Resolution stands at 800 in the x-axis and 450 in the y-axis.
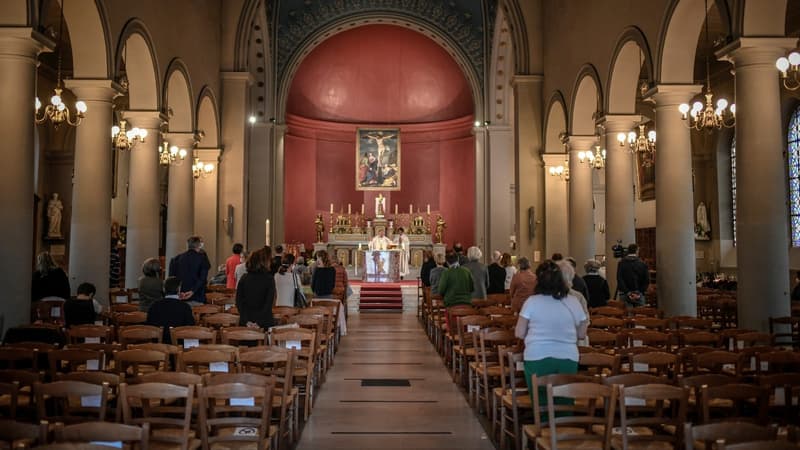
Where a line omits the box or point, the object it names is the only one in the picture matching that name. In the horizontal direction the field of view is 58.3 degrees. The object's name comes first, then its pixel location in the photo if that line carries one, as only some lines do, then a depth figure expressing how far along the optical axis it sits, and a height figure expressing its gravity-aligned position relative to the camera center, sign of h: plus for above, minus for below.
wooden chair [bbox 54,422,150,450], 3.44 -0.80
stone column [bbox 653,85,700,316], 11.67 +0.91
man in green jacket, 10.78 -0.32
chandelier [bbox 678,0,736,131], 10.98 +2.37
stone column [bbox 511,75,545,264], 18.94 +2.75
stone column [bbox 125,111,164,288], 14.20 +1.37
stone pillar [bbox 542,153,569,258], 18.47 +1.39
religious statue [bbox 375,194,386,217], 28.36 +2.38
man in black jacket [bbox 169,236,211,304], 10.59 -0.02
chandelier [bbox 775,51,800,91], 8.55 +2.41
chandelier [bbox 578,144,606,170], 15.66 +2.36
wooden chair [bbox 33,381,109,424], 4.17 -0.87
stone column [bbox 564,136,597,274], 16.91 +1.45
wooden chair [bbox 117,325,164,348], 6.67 -0.63
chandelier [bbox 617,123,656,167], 13.76 +2.38
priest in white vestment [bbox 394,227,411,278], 26.38 +0.66
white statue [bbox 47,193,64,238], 20.45 +1.45
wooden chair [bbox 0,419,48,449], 3.35 -0.77
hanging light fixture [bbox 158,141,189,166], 15.47 +2.48
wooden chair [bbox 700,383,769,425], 4.19 -0.78
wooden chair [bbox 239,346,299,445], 5.57 -0.98
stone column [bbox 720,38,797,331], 9.26 +0.95
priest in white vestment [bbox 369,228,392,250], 25.42 +0.77
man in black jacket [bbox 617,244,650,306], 11.32 -0.22
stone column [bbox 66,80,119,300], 11.66 +1.23
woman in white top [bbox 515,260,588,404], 5.53 -0.48
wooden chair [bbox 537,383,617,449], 4.40 -1.02
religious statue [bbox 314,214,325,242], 28.06 +1.54
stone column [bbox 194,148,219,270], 18.70 +1.62
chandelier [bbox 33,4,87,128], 10.38 +2.35
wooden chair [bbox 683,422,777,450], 3.42 -0.81
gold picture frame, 29.91 +4.44
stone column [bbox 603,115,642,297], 14.22 +1.52
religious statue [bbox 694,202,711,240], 21.97 +1.13
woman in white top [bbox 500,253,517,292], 13.90 -0.04
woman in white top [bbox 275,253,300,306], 10.10 -0.31
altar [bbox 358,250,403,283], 25.11 -0.05
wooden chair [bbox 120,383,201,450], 4.22 -0.96
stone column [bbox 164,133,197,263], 16.42 +1.52
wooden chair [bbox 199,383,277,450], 4.49 -1.03
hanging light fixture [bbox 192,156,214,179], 17.83 +2.48
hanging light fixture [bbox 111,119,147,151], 12.49 +2.40
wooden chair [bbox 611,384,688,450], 4.30 -1.03
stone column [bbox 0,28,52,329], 8.83 +1.23
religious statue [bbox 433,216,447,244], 28.02 +1.38
